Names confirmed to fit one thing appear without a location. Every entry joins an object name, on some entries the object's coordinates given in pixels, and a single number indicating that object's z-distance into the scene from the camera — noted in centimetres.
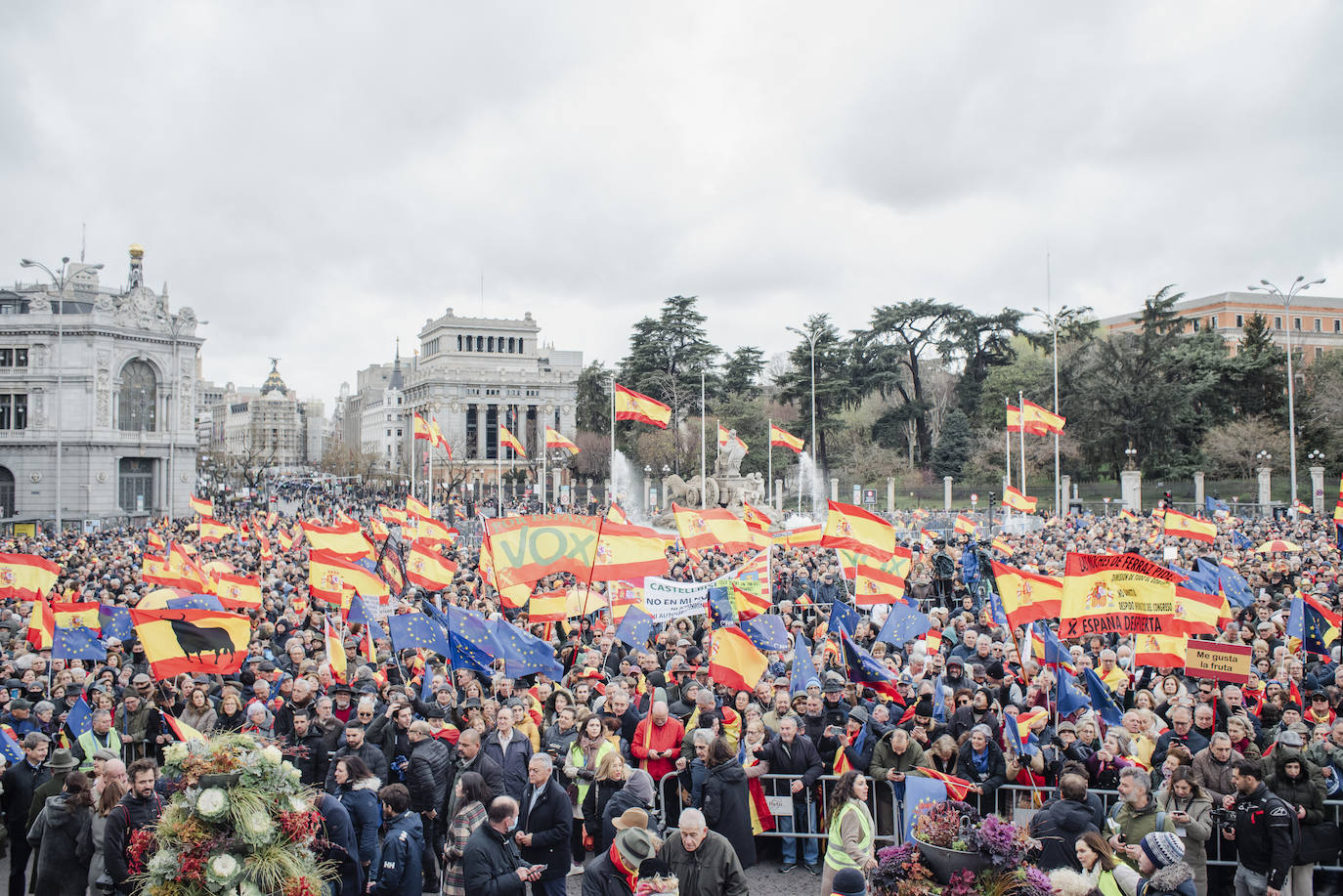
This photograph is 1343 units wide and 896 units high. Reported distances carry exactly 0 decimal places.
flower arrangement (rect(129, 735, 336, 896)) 493
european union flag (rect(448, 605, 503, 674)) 1020
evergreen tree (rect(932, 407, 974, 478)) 5809
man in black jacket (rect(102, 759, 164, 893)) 624
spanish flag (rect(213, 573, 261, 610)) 1438
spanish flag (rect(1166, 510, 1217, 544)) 2033
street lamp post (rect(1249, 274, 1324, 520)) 3519
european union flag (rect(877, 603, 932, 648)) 1180
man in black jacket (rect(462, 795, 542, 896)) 581
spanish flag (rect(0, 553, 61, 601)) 1424
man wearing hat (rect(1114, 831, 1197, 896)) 521
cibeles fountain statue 4166
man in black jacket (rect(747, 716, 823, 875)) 787
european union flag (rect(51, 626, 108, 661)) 1079
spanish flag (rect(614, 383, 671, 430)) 2691
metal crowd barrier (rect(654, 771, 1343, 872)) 716
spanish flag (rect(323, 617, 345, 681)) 1089
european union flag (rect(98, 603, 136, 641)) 1241
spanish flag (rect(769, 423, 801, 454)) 3390
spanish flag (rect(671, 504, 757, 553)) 1822
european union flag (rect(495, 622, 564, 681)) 1012
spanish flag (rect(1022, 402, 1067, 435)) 3366
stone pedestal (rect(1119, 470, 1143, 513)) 4597
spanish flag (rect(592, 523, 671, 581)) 1302
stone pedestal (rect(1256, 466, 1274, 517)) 4281
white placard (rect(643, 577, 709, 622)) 1195
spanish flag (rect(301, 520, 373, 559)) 1627
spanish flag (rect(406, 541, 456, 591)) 1571
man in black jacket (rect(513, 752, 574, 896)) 652
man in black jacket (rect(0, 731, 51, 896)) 773
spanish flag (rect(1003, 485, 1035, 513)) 2771
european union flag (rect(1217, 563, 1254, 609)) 1454
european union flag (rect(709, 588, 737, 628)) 1345
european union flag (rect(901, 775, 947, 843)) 695
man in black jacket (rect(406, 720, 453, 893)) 751
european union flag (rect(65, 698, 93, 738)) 856
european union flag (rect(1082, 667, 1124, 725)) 859
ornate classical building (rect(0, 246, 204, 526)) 5272
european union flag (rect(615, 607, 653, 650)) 1262
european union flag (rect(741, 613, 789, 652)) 1202
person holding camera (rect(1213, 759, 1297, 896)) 634
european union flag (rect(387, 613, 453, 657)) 1060
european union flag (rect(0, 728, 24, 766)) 825
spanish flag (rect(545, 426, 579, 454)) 3578
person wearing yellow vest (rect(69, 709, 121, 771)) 817
